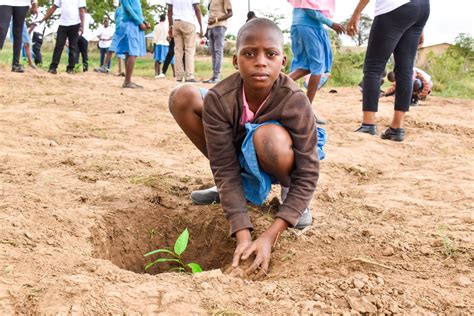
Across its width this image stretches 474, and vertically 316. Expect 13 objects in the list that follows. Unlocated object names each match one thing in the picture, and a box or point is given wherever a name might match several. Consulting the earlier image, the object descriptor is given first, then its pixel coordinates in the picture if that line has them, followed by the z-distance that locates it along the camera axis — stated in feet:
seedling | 6.06
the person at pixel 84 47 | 30.81
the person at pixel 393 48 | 12.52
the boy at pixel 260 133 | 5.94
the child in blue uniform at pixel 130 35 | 21.40
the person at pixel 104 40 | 39.79
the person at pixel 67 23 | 23.29
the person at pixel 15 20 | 19.54
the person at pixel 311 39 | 13.52
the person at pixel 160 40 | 34.63
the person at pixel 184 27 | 23.26
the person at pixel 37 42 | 36.11
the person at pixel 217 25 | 24.82
